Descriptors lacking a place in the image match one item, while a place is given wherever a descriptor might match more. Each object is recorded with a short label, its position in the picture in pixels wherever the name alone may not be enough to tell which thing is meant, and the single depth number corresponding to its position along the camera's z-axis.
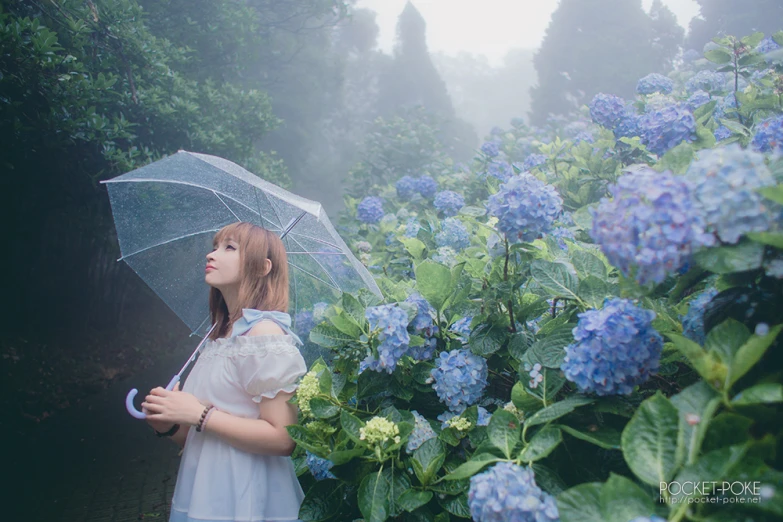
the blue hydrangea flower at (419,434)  1.25
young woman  1.40
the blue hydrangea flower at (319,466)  1.49
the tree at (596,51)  12.51
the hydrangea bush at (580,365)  0.73
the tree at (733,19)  9.71
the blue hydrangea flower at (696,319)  0.99
